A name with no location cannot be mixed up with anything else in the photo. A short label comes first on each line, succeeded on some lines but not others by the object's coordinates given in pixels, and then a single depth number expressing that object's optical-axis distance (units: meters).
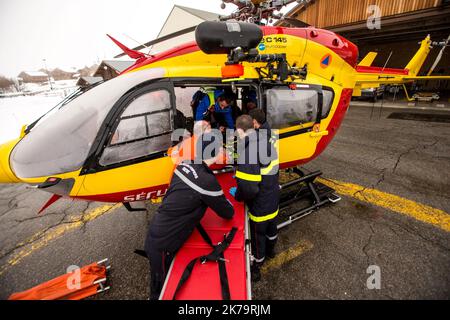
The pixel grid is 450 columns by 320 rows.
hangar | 10.59
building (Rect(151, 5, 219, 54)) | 18.32
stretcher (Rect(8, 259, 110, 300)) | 2.37
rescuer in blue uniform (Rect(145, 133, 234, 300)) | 2.06
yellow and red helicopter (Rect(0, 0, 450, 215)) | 2.23
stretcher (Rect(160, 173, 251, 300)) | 1.73
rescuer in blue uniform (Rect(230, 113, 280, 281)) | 2.29
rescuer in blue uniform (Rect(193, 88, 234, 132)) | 3.95
